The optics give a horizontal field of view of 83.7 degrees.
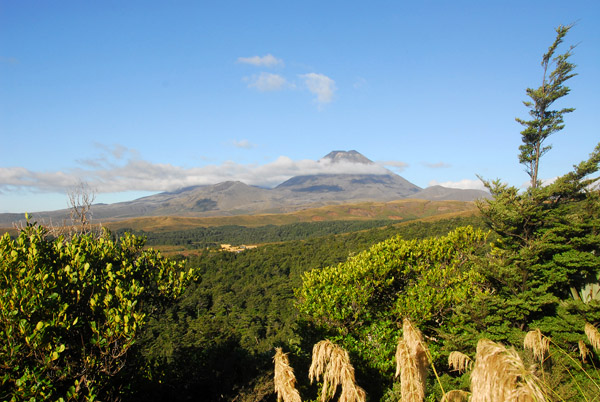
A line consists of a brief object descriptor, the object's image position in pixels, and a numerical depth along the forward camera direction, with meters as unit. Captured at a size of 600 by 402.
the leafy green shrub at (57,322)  6.68
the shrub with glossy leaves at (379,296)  13.70
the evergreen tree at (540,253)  15.65
